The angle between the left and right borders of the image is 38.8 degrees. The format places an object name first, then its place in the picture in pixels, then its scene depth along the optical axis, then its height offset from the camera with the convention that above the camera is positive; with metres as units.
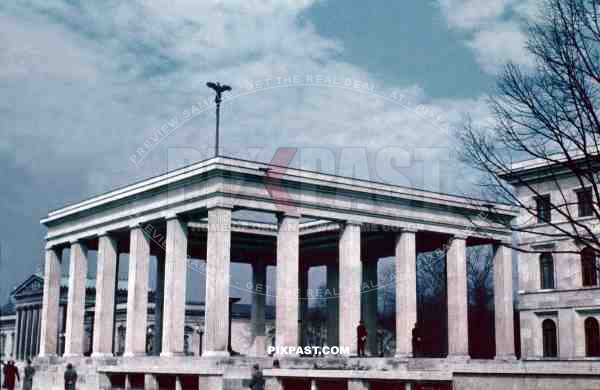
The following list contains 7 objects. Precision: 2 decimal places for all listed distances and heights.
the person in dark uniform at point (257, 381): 27.19 -0.99
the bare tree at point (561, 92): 20.36 +6.30
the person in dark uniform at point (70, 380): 35.47 -1.31
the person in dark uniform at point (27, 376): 38.91 -1.28
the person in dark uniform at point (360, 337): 45.47 +0.69
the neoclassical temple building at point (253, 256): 41.50 +5.25
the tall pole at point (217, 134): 46.92 +12.43
